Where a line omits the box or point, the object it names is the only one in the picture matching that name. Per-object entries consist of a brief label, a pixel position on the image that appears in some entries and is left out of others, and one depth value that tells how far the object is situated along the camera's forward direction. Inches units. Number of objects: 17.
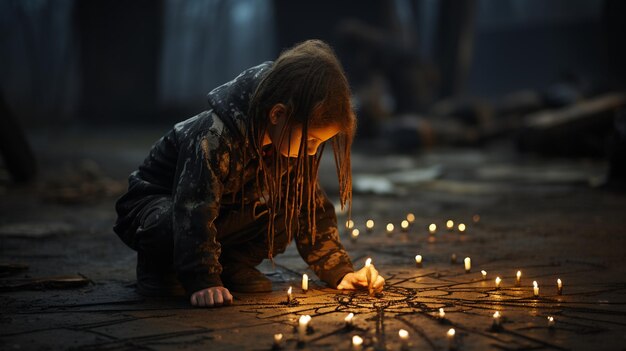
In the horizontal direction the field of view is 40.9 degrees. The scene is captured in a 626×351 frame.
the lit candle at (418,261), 166.9
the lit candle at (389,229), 218.0
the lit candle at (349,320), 116.5
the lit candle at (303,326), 111.3
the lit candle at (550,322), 117.4
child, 129.9
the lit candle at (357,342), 108.6
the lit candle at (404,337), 109.4
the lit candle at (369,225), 220.6
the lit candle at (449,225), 217.5
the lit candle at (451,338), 106.7
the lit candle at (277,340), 107.1
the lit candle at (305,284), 140.4
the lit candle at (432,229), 212.2
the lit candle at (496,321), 115.8
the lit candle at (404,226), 219.6
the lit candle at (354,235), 205.6
